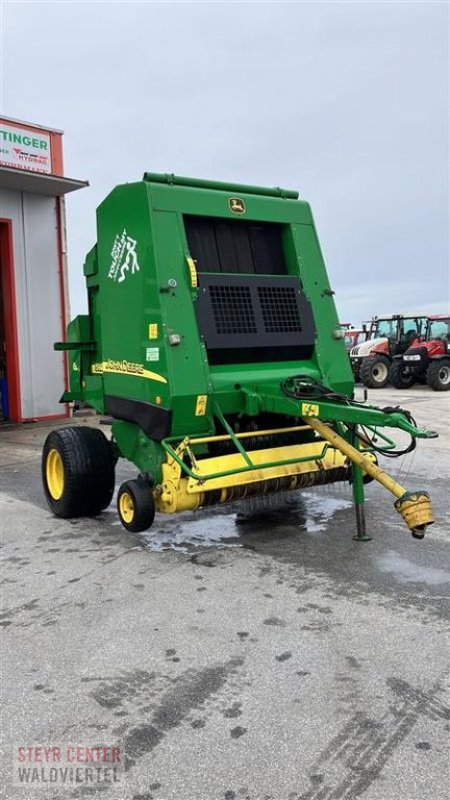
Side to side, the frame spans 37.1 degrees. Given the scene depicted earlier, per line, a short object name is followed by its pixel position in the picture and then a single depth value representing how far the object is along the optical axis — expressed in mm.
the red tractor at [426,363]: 18594
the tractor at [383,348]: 19812
